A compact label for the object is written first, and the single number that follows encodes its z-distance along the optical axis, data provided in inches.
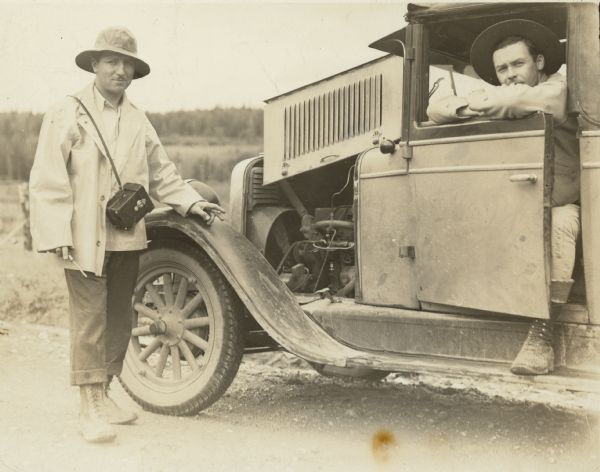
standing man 134.3
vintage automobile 123.6
